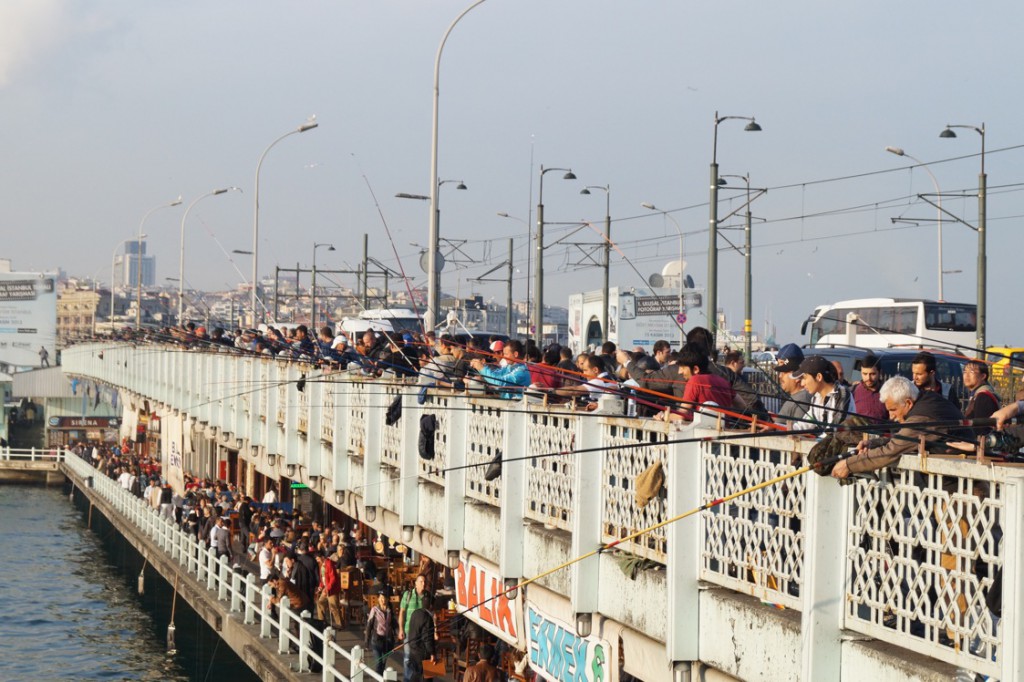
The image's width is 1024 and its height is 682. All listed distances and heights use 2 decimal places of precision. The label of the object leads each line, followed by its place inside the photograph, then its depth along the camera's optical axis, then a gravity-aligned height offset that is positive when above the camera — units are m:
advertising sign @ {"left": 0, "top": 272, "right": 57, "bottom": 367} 87.56 +0.33
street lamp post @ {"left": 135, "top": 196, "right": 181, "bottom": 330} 57.34 +1.99
